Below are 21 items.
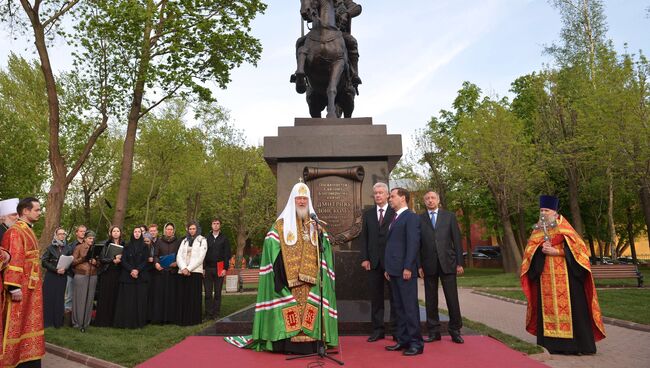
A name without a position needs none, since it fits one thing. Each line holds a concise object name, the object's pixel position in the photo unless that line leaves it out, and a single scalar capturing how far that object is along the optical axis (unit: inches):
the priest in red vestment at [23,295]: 204.4
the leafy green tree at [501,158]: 900.0
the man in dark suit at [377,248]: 238.4
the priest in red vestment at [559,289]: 255.6
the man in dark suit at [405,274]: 212.8
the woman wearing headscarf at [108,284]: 362.9
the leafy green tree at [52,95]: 590.9
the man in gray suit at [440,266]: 240.4
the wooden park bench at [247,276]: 726.5
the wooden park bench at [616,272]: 656.4
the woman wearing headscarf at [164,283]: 367.9
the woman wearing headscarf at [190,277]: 363.9
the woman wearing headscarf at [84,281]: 349.4
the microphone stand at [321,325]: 199.1
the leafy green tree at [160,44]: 638.5
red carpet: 194.1
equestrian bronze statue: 315.3
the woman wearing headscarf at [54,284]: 359.9
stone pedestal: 285.0
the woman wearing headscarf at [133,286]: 352.5
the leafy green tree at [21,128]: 986.7
